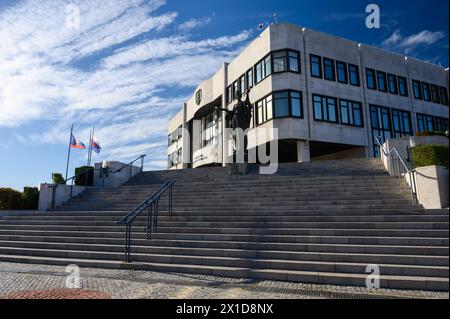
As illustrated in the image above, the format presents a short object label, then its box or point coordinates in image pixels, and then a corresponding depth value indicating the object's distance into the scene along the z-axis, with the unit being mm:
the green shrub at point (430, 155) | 11539
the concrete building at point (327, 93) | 25938
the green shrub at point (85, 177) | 17797
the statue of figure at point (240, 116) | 18719
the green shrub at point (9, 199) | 15398
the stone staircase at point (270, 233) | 7168
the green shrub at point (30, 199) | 15570
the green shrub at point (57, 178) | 16953
